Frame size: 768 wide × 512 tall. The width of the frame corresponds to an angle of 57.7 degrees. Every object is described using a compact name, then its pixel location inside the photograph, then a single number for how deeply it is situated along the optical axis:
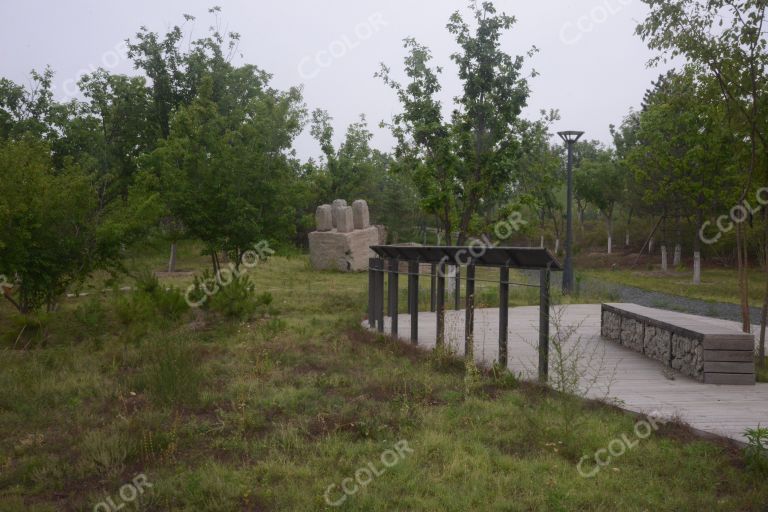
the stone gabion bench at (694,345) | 7.86
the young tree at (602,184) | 45.34
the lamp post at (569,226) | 20.52
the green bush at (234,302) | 13.28
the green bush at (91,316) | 11.97
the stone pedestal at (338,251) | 27.52
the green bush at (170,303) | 12.85
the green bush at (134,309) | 11.87
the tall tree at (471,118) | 12.83
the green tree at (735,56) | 9.30
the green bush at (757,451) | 5.05
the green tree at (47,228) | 11.58
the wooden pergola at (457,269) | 7.40
